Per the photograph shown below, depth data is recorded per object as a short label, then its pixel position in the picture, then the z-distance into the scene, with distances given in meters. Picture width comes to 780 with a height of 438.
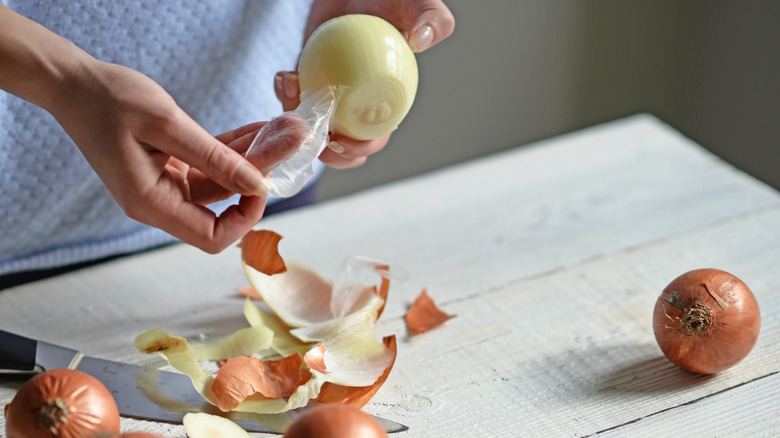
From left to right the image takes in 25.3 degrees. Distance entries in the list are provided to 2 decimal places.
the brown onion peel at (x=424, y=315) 1.30
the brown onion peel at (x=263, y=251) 1.28
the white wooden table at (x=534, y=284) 1.21
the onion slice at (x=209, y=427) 1.16
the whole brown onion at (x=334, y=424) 1.08
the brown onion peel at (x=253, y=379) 1.20
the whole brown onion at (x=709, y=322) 1.21
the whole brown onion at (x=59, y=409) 1.11
